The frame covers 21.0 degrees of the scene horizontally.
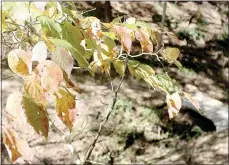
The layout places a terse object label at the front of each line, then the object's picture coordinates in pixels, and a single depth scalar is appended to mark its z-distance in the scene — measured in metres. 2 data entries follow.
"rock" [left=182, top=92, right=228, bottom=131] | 5.23
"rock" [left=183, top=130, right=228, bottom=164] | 4.42
